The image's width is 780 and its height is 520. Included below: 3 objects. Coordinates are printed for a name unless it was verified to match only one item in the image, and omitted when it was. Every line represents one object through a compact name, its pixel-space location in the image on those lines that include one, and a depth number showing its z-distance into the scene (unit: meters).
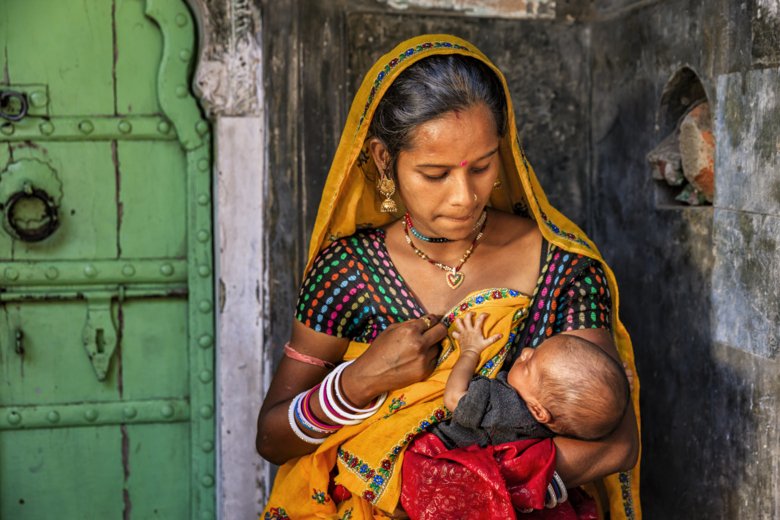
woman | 2.20
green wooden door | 2.99
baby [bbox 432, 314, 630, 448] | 2.03
